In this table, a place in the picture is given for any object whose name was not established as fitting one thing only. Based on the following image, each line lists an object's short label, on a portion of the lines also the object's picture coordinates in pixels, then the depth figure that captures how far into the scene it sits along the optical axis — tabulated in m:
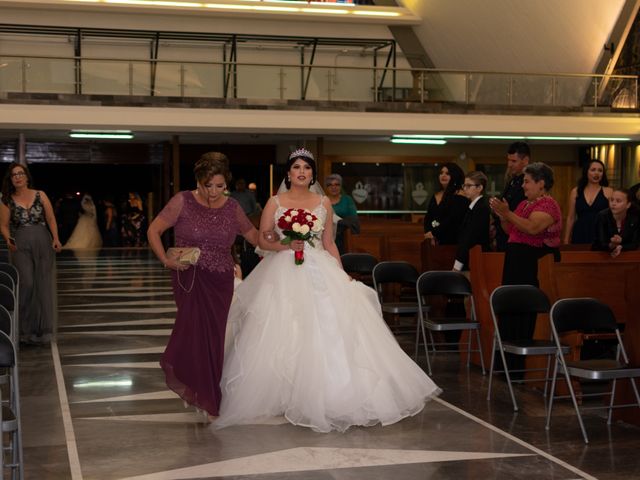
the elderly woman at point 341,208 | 10.98
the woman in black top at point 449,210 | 9.24
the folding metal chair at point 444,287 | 7.70
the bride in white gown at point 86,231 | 24.61
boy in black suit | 8.41
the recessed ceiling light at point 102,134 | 19.95
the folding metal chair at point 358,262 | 9.88
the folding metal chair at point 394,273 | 8.70
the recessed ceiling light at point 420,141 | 22.42
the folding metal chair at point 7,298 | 6.45
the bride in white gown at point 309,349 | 5.98
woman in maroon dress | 6.05
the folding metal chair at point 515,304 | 6.51
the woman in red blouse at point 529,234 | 7.19
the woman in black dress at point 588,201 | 9.71
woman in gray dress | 9.08
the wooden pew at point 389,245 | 10.90
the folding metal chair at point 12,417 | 4.11
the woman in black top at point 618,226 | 7.95
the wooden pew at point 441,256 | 9.29
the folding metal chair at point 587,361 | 5.61
